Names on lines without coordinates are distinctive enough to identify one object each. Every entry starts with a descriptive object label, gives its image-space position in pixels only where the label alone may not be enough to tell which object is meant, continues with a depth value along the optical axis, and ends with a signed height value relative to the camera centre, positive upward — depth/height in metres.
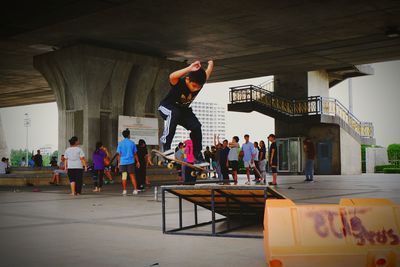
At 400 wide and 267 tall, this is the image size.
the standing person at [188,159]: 14.98 +0.04
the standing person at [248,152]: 20.30 +0.28
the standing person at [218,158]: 21.33 +0.08
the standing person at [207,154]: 28.15 +0.32
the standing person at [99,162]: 17.62 -0.01
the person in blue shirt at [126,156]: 15.34 +0.15
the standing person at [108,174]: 22.86 -0.56
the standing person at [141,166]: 17.80 -0.17
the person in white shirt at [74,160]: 15.34 +0.05
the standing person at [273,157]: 19.81 +0.08
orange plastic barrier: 4.18 -0.62
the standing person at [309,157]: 21.78 +0.07
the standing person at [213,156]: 26.84 +0.20
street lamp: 50.29 +3.89
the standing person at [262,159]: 21.91 +0.01
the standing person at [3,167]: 25.97 -0.20
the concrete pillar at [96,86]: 23.34 +3.44
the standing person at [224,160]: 20.61 -0.01
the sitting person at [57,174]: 22.50 -0.50
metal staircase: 34.84 +3.49
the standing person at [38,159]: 33.84 +0.21
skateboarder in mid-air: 9.19 +1.05
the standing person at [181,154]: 16.32 +0.20
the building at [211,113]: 44.46 +4.28
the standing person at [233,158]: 21.05 +0.07
